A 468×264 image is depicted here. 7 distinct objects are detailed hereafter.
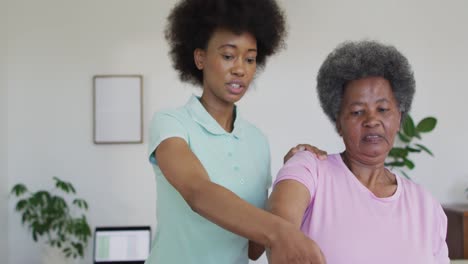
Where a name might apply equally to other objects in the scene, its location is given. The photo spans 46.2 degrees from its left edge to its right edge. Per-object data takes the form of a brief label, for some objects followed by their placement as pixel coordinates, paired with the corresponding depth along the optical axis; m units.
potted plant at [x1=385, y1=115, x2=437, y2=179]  4.01
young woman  1.35
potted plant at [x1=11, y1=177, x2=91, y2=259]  3.94
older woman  1.25
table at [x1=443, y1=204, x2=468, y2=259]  3.66
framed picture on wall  4.14
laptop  3.90
